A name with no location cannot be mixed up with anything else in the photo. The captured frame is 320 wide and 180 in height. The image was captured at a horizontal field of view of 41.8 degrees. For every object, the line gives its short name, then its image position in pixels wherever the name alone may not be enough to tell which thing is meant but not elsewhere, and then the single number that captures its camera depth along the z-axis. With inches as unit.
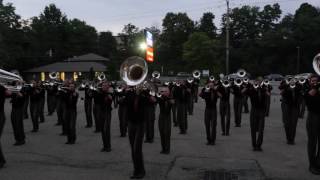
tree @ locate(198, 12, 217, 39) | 4165.8
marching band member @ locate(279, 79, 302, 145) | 497.0
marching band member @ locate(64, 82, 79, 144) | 480.4
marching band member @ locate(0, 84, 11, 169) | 382.9
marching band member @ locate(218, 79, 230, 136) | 559.0
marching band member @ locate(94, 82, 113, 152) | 442.3
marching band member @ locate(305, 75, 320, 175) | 352.2
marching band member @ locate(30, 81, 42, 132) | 582.2
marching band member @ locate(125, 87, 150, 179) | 332.8
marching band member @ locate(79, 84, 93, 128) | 641.6
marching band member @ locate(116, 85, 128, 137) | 546.0
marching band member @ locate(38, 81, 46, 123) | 682.3
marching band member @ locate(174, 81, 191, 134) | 579.9
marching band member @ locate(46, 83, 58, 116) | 795.4
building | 2930.9
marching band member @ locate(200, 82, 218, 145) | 482.0
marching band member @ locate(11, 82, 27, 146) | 464.4
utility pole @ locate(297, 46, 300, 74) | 2859.3
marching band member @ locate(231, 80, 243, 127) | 651.4
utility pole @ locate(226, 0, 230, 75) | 1796.8
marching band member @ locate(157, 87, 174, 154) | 432.8
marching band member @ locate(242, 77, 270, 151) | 446.3
